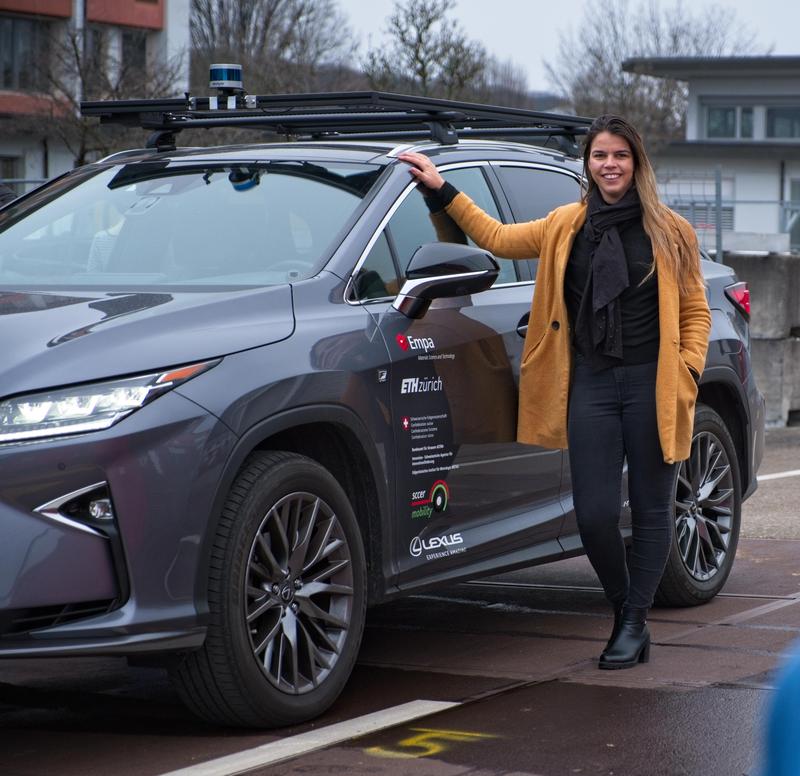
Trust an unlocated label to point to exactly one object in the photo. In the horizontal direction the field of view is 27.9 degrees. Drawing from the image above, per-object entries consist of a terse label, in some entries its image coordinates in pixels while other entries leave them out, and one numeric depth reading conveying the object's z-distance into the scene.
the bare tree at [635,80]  54.94
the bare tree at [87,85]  26.09
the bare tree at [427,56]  25.59
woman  5.27
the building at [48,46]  38.47
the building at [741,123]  47.66
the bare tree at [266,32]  51.09
